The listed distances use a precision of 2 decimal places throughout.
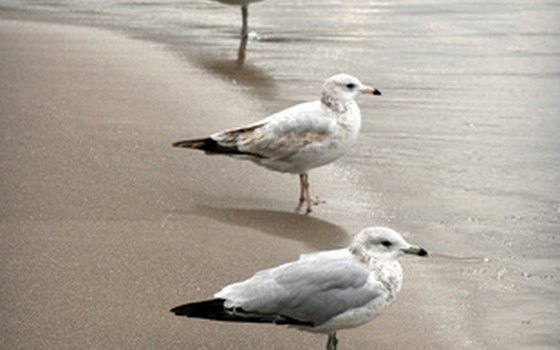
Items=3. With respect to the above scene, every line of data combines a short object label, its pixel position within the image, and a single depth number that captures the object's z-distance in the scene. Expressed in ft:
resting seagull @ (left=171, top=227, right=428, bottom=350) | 31.40
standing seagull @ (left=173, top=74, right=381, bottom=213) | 44.14
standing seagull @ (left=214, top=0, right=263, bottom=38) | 70.33
